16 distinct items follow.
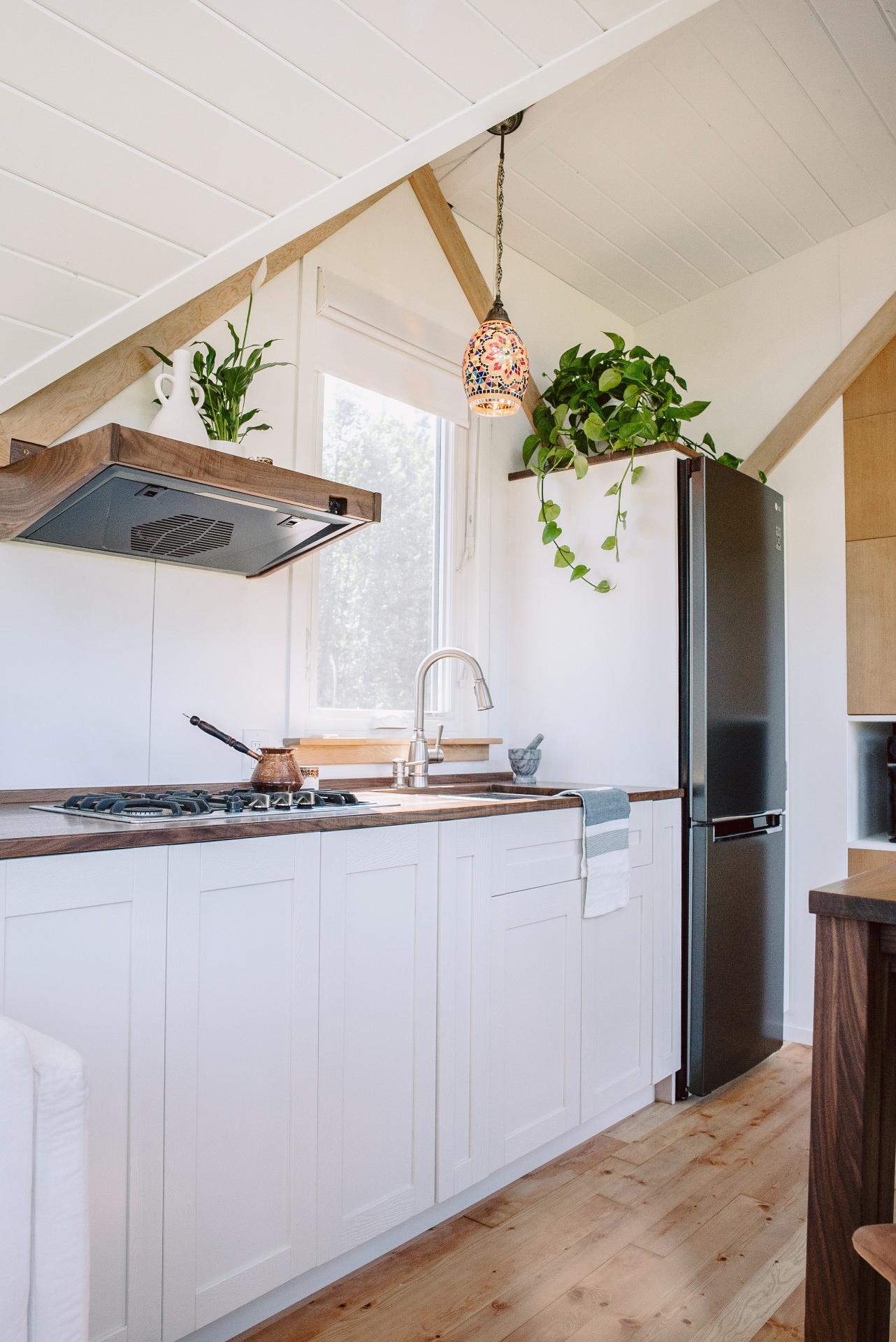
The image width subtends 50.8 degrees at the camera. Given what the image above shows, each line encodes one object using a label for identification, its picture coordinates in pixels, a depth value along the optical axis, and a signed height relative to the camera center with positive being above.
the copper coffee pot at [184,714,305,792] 2.15 -0.11
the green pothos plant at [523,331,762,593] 3.04 +1.03
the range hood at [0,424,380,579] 1.71 +0.44
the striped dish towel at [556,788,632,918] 2.42 -0.33
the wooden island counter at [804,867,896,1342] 1.27 -0.53
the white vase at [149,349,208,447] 2.09 +0.69
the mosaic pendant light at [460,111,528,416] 2.67 +1.01
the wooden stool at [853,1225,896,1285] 0.93 -0.53
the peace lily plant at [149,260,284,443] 2.22 +0.79
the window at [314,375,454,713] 2.79 +0.50
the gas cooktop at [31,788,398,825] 1.68 -0.16
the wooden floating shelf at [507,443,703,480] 2.94 +0.87
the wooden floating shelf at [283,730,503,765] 2.54 -0.08
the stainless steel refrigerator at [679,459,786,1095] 2.82 -0.15
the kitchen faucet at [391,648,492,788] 2.66 -0.08
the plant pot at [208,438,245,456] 2.08 +0.61
